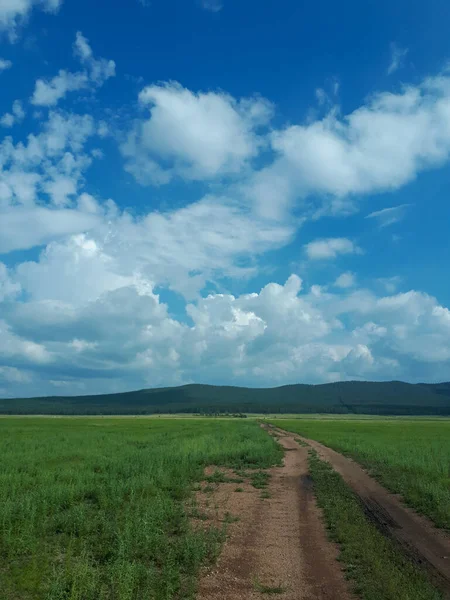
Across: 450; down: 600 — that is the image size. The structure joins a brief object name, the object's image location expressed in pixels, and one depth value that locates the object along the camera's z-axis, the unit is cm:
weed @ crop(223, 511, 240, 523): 1438
